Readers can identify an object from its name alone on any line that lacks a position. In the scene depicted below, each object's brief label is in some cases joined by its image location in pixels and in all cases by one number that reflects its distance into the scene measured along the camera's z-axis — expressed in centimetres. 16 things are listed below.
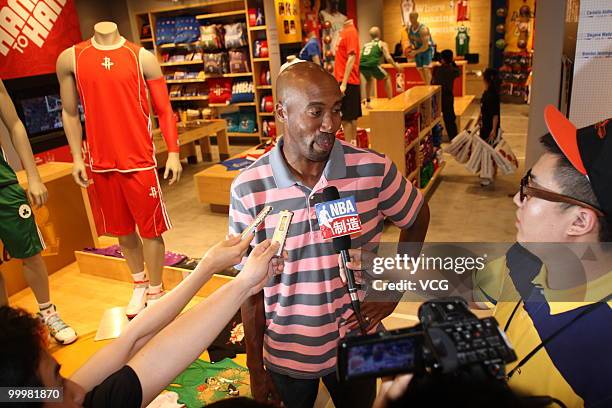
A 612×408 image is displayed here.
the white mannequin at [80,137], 278
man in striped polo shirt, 152
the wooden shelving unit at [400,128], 449
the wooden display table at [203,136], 661
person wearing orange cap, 92
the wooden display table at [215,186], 539
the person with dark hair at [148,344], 87
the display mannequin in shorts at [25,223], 270
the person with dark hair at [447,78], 709
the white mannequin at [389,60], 803
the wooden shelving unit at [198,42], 806
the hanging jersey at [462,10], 1148
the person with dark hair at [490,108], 546
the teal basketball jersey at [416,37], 870
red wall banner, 477
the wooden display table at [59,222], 355
